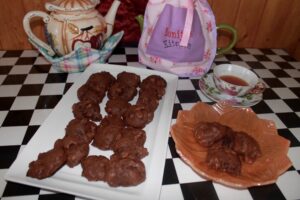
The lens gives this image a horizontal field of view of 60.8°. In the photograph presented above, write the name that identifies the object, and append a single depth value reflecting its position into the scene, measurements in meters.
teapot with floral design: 0.90
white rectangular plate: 0.58
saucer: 0.91
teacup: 0.89
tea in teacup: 0.94
